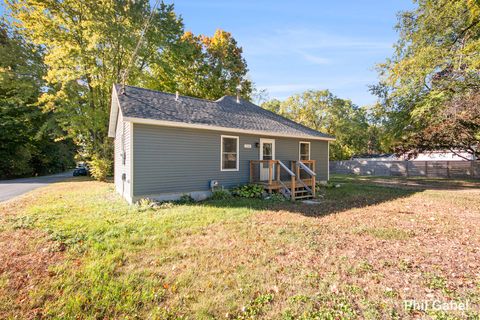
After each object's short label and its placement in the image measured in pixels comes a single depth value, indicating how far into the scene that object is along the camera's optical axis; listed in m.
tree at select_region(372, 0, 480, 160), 9.66
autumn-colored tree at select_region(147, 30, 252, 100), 22.12
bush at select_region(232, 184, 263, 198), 9.16
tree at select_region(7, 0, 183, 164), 15.02
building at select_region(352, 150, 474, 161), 22.88
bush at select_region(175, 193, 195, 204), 8.11
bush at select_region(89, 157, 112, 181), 15.04
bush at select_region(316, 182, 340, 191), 12.24
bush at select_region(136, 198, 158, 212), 6.92
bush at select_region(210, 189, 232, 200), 8.79
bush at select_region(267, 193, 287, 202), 8.77
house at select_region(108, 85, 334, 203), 7.65
